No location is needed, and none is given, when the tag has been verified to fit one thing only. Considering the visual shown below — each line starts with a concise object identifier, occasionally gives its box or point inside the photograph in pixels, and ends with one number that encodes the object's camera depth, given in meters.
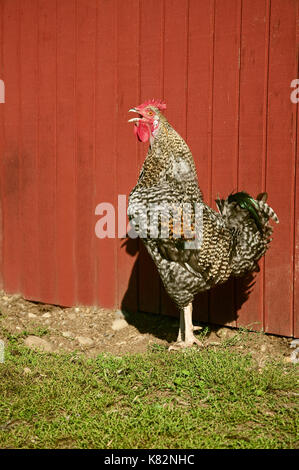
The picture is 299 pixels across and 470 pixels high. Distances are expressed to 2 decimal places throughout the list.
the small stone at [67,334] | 4.99
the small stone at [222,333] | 4.84
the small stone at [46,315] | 5.58
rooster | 4.16
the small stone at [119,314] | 5.45
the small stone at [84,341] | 4.84
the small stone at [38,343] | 4.62
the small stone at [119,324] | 5.21
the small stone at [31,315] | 5.59
